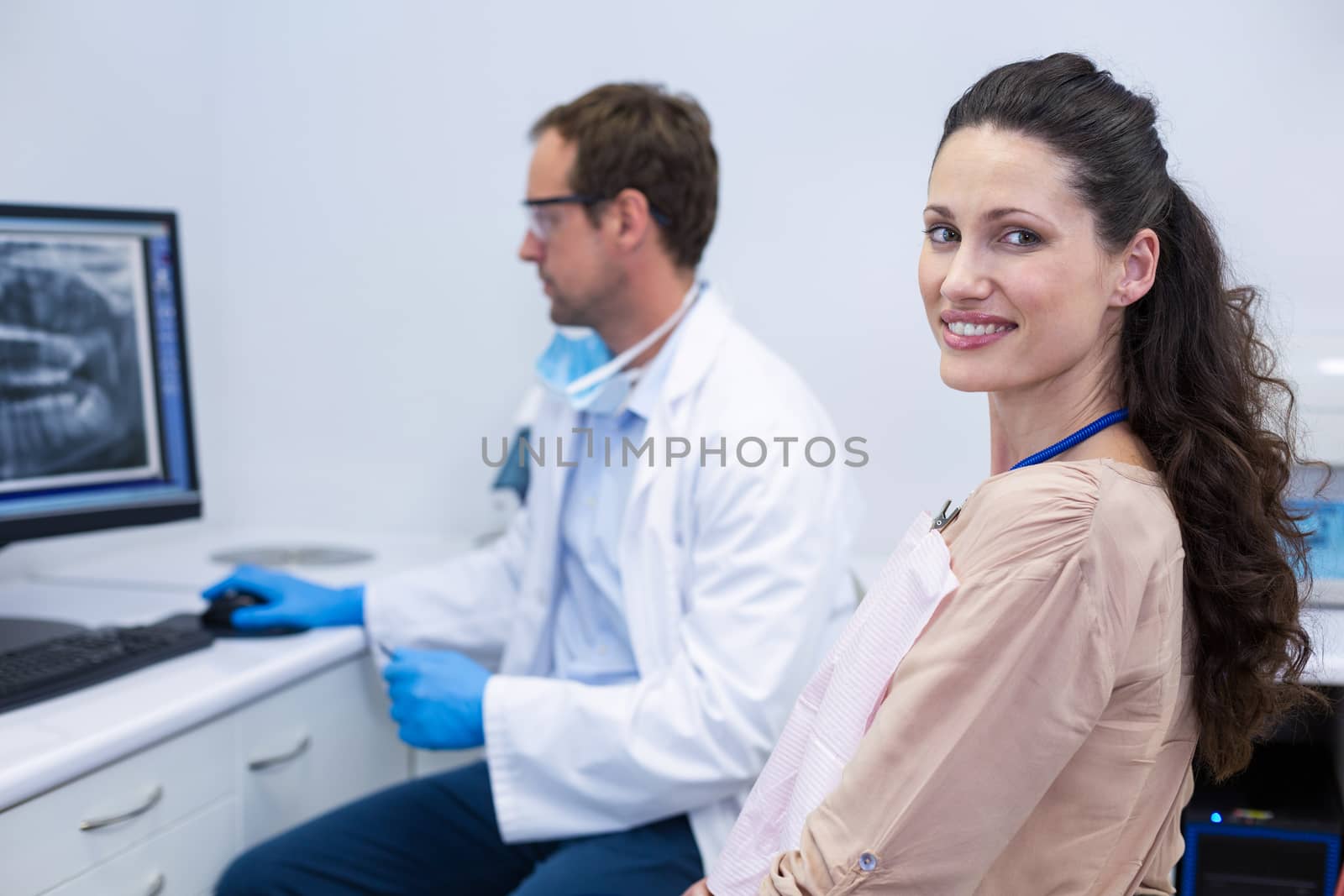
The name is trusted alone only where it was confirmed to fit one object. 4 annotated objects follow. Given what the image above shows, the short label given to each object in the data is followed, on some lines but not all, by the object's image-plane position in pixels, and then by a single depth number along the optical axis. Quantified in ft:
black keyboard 3.94
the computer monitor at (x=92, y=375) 4.59
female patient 2.48
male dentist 4.22
